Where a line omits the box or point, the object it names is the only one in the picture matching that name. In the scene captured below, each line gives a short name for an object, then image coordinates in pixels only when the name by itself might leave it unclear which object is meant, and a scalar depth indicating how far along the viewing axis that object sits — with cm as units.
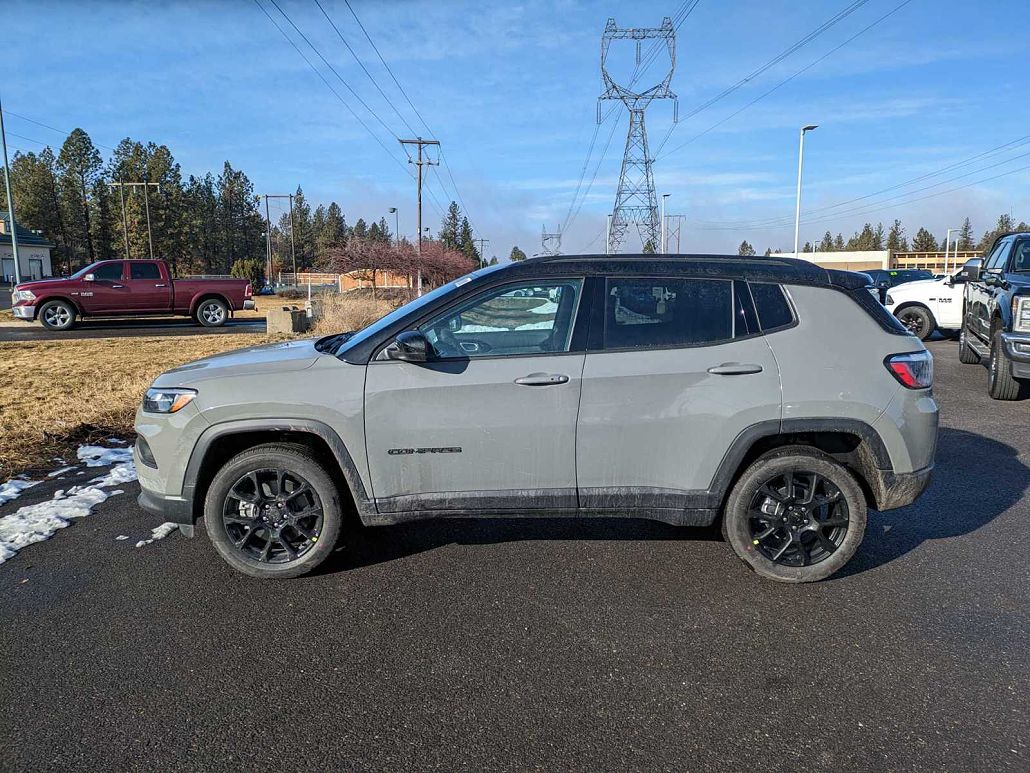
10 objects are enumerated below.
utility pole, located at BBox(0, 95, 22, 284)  2538
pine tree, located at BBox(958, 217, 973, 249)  11919
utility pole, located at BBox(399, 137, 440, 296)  4844
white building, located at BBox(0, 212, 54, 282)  6544
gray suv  386
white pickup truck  1598
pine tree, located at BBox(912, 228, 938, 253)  11644
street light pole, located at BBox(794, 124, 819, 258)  3541
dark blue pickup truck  848
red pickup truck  1978
